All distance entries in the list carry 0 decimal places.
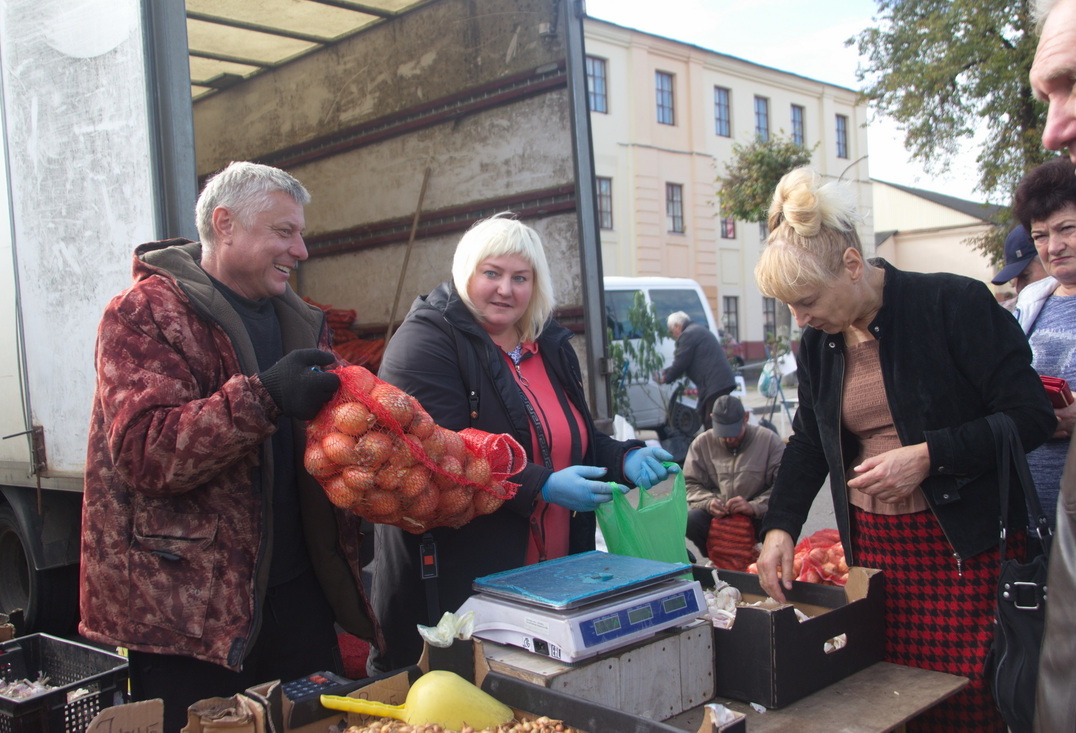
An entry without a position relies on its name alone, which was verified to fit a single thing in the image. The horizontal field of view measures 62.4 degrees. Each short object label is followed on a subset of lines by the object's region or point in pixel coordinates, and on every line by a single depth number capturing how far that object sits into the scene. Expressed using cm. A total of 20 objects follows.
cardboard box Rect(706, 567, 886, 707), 193
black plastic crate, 191
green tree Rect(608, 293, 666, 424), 931
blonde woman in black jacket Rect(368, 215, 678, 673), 245
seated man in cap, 515
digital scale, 176
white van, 955
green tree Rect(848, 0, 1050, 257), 1220
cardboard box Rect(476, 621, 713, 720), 173
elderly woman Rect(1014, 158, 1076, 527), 281
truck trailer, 321
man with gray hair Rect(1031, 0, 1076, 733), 115
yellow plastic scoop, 162
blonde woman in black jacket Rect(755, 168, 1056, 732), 217
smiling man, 196
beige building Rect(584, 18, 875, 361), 2395
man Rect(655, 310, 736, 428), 868
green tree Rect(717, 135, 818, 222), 1756
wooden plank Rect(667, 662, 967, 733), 185
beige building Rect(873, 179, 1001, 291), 3641
